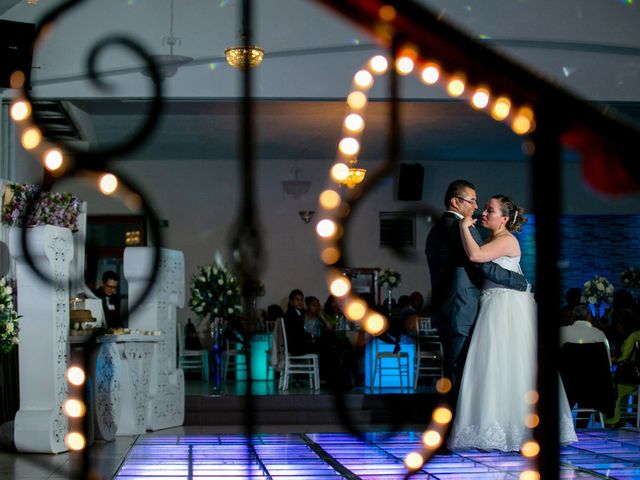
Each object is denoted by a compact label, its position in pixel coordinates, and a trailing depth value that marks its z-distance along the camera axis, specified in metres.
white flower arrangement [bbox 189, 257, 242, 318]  10.95
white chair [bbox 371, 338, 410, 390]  10.88
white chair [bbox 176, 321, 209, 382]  12.52
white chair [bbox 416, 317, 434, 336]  12.51
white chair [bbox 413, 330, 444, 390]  11.70
